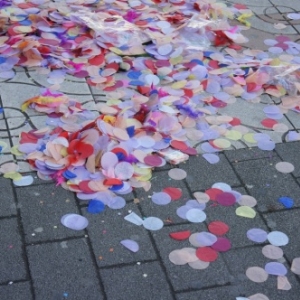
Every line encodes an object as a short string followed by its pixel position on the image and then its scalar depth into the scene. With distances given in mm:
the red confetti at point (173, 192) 3469
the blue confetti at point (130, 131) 3779
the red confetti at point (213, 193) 3473
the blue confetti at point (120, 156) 3594
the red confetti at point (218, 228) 3268
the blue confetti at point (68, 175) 3480
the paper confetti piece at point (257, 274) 3029
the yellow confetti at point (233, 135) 3928
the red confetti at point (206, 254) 3113
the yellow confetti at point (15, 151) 3666
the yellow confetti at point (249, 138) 3920
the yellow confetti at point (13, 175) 3500
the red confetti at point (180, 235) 3213
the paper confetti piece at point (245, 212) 3380
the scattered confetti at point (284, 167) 3718
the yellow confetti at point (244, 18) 5252
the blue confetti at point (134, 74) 4426
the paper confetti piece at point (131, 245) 3137
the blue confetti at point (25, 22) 4839
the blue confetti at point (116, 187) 3465
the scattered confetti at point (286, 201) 3469
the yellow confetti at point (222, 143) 3852
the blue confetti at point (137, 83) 4336
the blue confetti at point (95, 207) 3338
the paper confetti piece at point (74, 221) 3238
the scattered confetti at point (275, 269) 3072
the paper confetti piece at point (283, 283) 3000
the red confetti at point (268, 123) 4082
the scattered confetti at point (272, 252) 3160
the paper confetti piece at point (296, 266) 3092
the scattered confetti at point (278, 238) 3236
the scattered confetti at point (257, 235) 3244
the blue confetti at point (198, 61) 4605
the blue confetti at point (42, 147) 3635
